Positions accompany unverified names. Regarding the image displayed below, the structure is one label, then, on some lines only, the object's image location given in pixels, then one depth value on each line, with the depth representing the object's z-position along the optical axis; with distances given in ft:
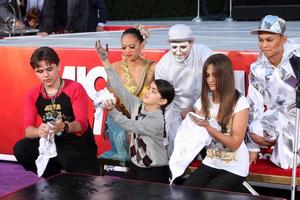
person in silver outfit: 15.65
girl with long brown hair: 14.75
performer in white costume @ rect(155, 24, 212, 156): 16.86
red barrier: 20.52
